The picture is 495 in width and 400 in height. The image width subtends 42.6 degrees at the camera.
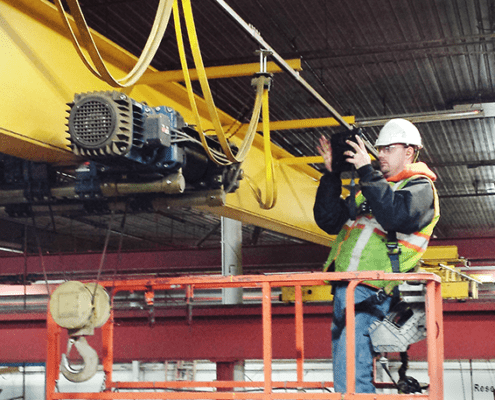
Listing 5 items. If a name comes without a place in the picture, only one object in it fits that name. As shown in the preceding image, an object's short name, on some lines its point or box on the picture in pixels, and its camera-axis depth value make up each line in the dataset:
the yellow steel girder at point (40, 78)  3.87
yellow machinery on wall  9.27
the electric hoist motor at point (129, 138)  3.84
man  3.82
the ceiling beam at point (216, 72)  5.40
